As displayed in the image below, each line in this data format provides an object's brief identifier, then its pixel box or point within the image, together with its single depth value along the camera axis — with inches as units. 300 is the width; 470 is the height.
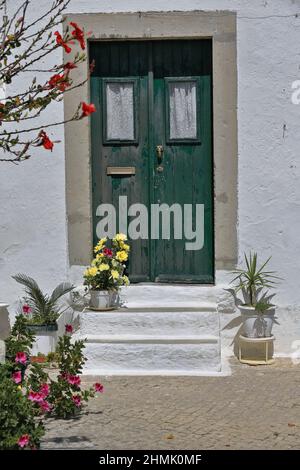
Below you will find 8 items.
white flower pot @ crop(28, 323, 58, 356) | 290.4
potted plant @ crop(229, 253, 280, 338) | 287.3
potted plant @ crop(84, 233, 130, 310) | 289.9
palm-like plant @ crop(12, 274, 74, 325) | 293.1
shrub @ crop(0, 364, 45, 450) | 175.3
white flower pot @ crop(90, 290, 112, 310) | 289.6
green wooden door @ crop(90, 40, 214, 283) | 307.4
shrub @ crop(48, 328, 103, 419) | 223.8
